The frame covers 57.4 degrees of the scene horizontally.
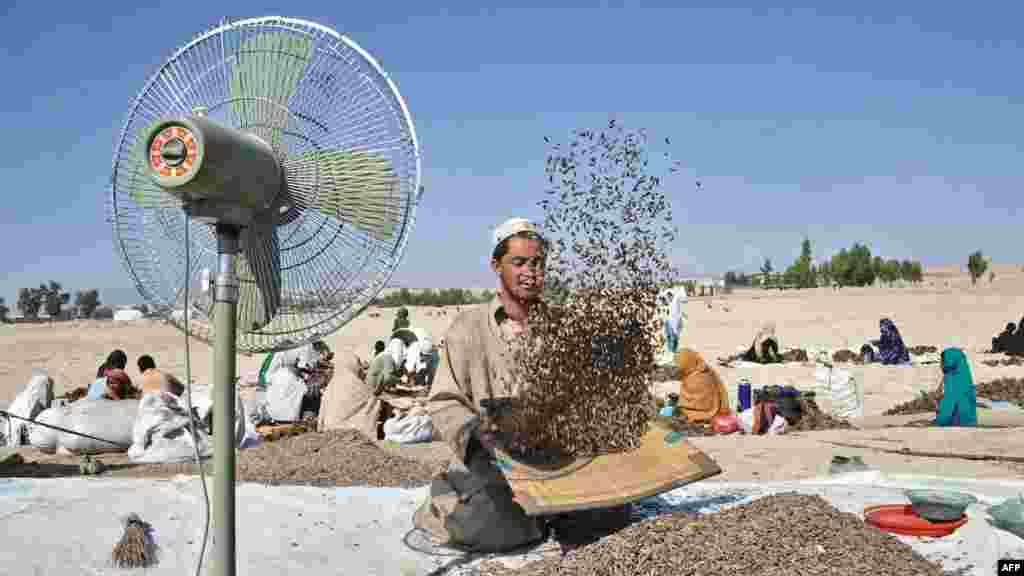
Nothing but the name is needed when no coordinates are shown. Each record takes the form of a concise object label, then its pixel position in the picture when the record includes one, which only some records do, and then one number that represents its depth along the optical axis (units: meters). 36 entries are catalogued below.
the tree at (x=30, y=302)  49.91
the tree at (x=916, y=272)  59.56
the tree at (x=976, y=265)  52.56
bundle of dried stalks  3.82
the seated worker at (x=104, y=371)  9.27
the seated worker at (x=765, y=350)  15.71
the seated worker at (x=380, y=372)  10.35
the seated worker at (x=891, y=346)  14.76
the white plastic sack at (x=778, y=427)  8.56
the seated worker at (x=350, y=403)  8.89
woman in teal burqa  8.55
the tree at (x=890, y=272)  58.09
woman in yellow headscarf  9.23
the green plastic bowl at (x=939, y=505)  4.14
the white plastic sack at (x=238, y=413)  8.02
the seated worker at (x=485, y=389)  4.07
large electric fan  3.24
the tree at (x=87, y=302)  51.41
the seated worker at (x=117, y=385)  9.02
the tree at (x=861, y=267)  54.97
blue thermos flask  9.70
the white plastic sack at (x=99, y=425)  8.06
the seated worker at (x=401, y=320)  15.80
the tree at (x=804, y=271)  54.09
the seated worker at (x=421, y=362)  12.88
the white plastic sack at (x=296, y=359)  11.47
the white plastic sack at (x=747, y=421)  8.70
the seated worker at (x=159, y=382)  8.81
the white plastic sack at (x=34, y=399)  9.30
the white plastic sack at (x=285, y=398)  10.00
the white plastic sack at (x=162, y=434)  7.48
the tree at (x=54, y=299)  49.50
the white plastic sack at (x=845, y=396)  10.09
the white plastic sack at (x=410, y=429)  8.74
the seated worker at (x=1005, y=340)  16.25
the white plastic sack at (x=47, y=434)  8.17
